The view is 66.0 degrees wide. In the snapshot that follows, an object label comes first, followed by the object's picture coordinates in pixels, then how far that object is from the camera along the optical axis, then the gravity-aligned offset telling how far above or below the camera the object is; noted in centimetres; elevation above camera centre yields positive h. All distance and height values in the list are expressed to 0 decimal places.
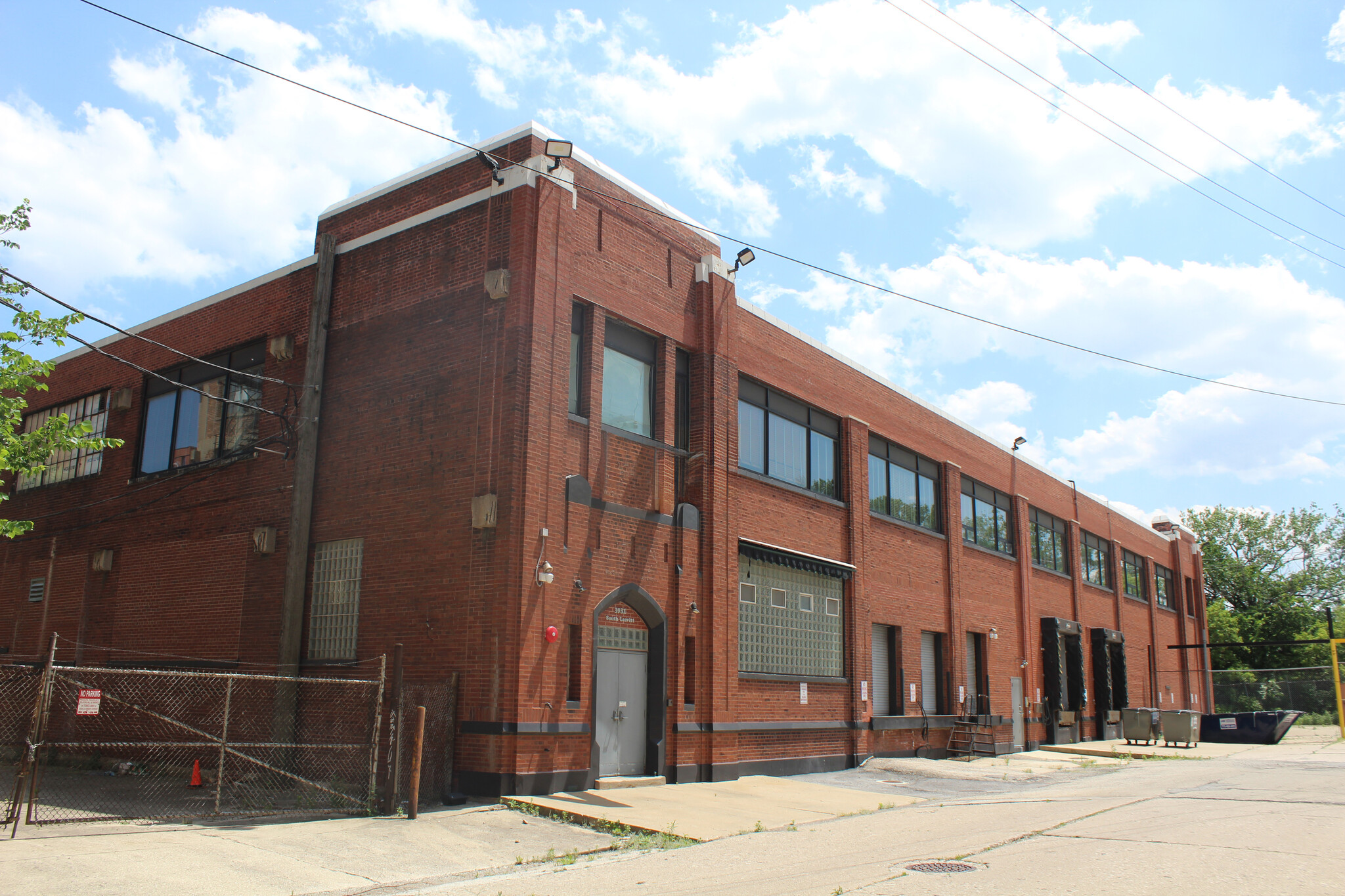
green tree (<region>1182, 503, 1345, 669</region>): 6125 +601
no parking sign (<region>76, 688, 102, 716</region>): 1101 -50
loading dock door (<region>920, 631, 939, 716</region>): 2534 -15
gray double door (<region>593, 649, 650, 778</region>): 1593 -71
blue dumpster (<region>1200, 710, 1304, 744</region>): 3409 -168
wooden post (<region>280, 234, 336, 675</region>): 1692 +322
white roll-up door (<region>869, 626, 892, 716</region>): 2341 -13
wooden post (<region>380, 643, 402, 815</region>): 1255 -93
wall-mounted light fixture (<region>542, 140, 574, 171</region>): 1540 +751
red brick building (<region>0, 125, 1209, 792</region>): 1524 +285
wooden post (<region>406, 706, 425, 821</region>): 1237 -109
